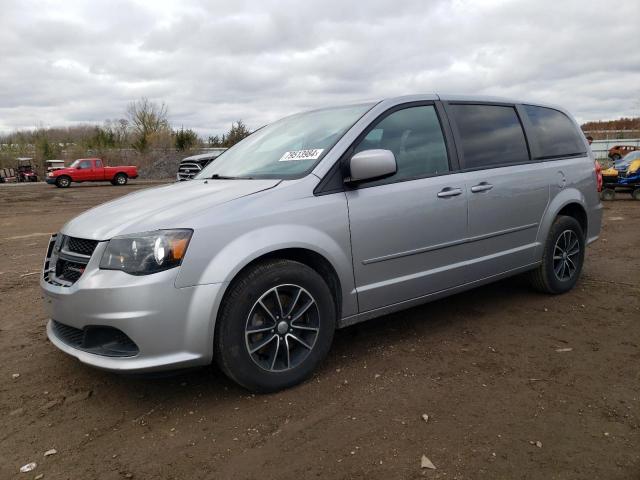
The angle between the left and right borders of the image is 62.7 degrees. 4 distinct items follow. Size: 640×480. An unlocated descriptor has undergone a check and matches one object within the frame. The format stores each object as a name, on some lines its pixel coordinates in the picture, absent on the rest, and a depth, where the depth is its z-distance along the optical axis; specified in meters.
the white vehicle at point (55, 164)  31.48
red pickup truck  28.17
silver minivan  2.72
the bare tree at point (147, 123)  53.17
